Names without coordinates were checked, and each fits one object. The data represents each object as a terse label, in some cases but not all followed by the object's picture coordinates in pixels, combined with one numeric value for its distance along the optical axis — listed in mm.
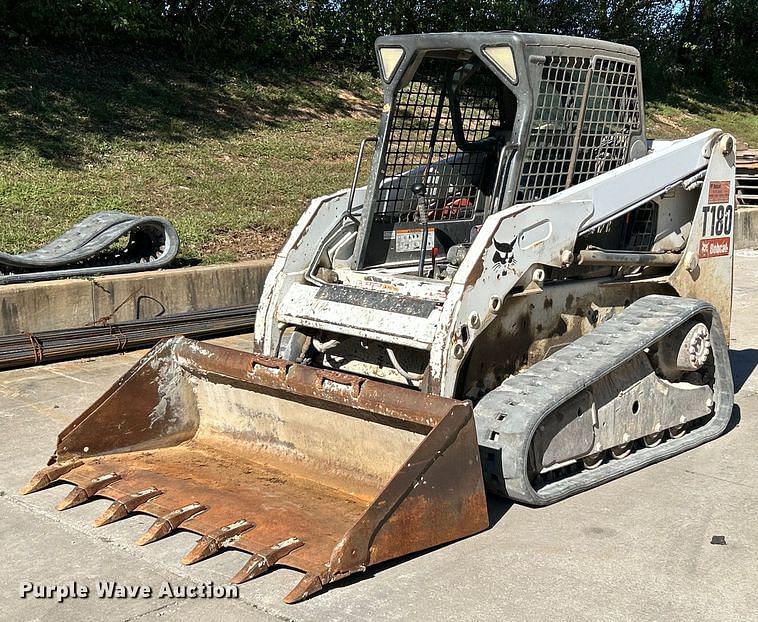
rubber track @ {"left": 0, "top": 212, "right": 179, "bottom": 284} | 8586
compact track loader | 4871
